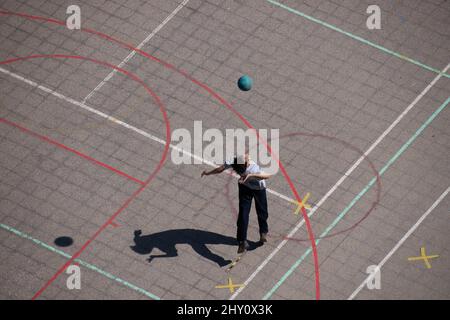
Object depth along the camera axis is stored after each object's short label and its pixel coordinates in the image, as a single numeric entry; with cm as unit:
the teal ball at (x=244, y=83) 3825
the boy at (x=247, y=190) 3322
